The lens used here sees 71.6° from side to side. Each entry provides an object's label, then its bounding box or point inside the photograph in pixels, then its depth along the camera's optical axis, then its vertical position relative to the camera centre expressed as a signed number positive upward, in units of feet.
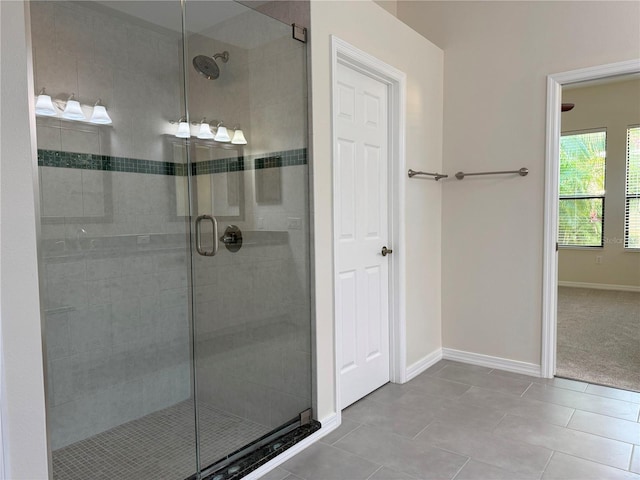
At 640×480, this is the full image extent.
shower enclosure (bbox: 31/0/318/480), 7.16 -0.19
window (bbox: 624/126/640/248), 20.67 +0.77
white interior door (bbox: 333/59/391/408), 8.99 -0.39
